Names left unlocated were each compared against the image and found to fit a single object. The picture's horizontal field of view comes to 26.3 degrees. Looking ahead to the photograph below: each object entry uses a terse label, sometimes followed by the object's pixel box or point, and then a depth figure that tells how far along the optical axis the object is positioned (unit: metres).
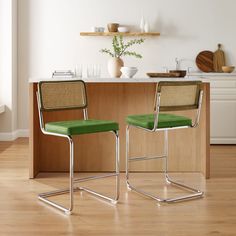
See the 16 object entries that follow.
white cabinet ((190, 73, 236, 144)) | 6.32
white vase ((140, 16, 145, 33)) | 6.71
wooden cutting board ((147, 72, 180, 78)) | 4.39
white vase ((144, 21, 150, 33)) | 6.68
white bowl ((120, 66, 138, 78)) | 4.35
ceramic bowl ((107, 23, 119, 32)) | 6.61
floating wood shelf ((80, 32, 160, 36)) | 6.61
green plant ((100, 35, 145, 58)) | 4.51
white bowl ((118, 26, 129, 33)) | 6.63
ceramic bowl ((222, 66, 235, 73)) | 6.47
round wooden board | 6.74
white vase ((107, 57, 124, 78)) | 4.47
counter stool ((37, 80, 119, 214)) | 3.37
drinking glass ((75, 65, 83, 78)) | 4.55
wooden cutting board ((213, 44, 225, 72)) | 6.73
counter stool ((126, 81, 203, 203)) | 3.57
